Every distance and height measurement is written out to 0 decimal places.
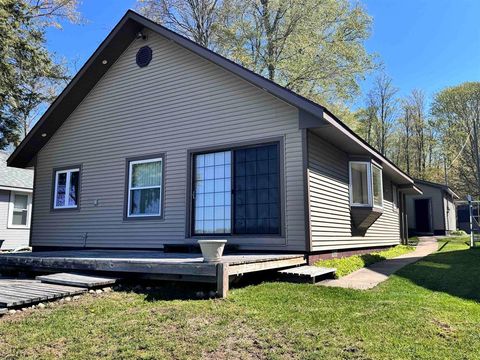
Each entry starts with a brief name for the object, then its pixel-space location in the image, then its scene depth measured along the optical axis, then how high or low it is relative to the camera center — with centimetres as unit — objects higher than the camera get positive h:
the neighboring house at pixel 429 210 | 2445 +114
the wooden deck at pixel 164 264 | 557 -58
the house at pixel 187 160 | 802 +157
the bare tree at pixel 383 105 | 3378 +1014
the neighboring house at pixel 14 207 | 1794 +88
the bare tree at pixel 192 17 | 2092 +1079
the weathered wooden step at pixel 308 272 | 650 -71
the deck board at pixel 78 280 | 602 -80
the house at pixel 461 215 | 3436 +122
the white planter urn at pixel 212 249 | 549 -29
